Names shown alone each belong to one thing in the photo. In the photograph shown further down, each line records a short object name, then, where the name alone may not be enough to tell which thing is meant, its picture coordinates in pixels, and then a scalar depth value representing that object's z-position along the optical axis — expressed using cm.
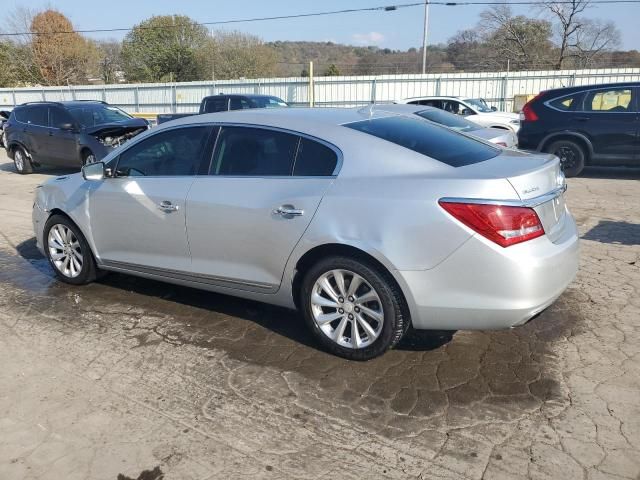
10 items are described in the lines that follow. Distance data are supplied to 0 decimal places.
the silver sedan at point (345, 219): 320
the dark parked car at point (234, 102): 1603
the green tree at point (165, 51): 5156
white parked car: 1405
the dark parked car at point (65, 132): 1178
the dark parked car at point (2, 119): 1992
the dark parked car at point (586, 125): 996
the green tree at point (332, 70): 4975
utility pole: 3134
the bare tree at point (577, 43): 4309
